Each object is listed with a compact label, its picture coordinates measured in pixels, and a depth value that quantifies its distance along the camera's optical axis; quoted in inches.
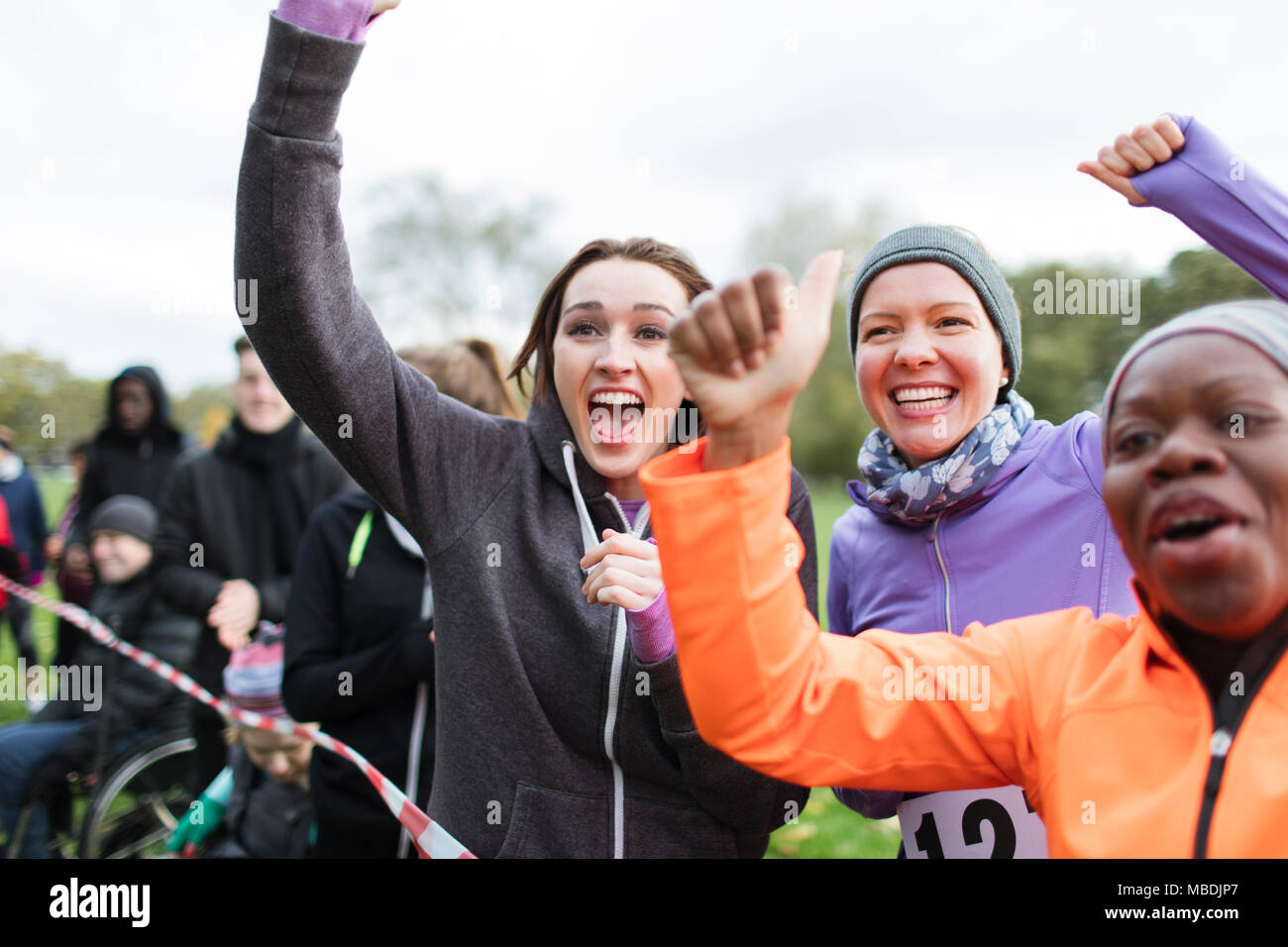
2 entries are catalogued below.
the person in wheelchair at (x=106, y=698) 162.2
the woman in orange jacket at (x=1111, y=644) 46.9
